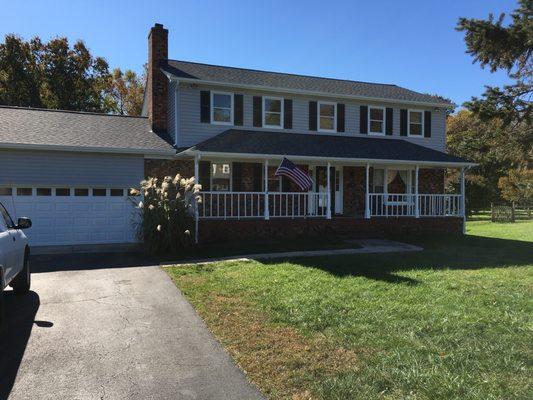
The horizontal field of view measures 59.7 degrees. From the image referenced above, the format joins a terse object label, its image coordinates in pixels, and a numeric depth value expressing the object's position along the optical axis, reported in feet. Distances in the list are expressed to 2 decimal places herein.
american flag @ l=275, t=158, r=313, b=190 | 50.42
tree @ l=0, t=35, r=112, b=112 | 110.22
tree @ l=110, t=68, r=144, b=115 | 127.34
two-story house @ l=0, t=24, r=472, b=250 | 49.93
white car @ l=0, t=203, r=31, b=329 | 20.07
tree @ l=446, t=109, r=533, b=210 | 118.01
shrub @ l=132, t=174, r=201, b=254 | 41.11
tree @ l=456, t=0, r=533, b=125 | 43.28
